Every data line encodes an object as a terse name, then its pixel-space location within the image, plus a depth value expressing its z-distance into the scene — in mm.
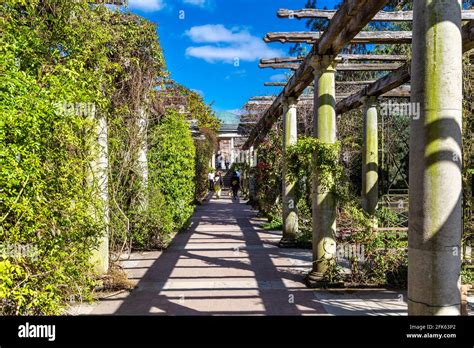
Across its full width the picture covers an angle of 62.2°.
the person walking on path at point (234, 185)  23438
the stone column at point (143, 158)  7663
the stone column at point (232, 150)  44344
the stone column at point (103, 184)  5801
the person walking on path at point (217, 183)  24875
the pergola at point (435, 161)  3016
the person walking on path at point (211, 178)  28578
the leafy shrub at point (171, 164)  9773
